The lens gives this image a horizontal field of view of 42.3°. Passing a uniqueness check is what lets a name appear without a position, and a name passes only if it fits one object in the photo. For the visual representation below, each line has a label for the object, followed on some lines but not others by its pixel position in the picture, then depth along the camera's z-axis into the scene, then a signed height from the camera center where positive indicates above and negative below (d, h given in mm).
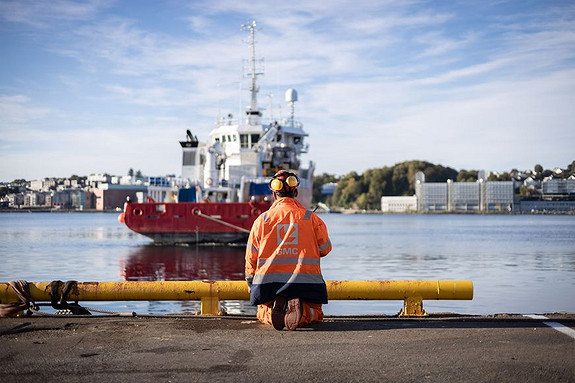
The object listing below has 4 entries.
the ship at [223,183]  37594 +839
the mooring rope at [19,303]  7855 -1125
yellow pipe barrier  7973 -1019
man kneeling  7109 -658
